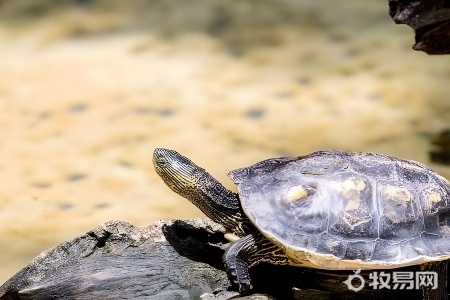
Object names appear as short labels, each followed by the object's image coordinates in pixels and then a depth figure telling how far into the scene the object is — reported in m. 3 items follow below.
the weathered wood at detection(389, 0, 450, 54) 3.13
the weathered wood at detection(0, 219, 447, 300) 3.14
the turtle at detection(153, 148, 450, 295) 3.11
